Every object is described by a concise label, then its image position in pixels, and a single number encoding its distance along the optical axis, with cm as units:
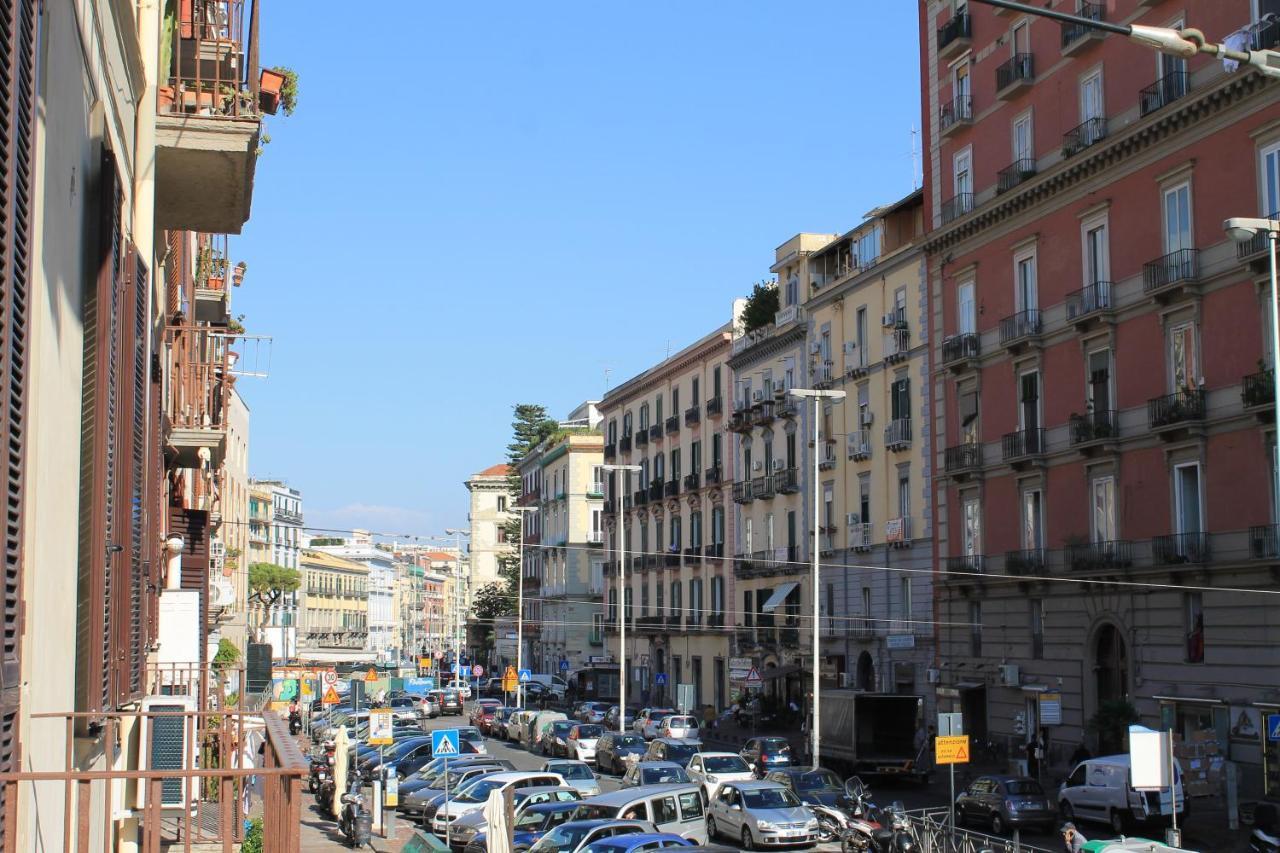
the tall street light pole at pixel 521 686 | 8006
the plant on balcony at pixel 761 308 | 7625
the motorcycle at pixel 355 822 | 3331
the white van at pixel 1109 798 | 3297
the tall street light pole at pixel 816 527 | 4619
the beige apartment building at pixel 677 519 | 7888
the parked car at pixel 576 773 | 3841
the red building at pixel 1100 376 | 3788
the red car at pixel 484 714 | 7216
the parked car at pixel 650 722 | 5880
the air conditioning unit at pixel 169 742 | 1543
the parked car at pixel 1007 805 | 3434
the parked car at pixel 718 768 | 3966
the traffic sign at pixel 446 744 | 3428
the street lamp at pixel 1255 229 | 2473
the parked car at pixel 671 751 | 4488
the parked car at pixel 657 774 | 3704
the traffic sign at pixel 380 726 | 4088
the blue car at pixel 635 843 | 2383
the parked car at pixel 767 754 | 4500
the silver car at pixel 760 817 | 3072
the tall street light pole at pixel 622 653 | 5959
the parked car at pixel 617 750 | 4944
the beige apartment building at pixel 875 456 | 5556
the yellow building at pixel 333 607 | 15538
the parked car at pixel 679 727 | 5747
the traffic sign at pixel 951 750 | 3061
